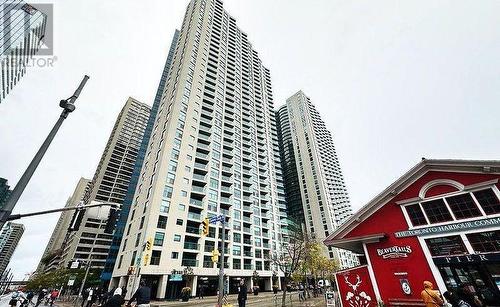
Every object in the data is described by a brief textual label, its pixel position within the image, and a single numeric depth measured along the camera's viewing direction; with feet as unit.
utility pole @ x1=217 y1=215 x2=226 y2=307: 42.68
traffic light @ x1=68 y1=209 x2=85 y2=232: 26.17
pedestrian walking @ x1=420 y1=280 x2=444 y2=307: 26.06
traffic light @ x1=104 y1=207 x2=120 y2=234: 28.45
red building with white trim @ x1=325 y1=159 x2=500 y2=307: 34.40
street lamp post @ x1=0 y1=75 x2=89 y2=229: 18.20
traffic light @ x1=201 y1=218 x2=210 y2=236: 51.31
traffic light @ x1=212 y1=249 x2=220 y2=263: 50.31
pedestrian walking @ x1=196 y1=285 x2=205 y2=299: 118.25
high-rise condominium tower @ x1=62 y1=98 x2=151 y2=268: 251.19
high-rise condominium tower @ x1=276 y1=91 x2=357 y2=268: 302.66
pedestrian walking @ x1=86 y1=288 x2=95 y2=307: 76.96
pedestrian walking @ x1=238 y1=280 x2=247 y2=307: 46.29
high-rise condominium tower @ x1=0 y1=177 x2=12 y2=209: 281.27
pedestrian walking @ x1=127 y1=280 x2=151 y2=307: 29.26
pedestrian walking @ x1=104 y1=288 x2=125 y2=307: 25.52
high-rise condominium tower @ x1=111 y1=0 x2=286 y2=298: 121.60
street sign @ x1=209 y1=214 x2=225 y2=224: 54.29
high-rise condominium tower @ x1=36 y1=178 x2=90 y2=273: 314.35
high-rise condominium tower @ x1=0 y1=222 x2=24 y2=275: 602.98
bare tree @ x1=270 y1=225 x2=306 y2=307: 64.58
